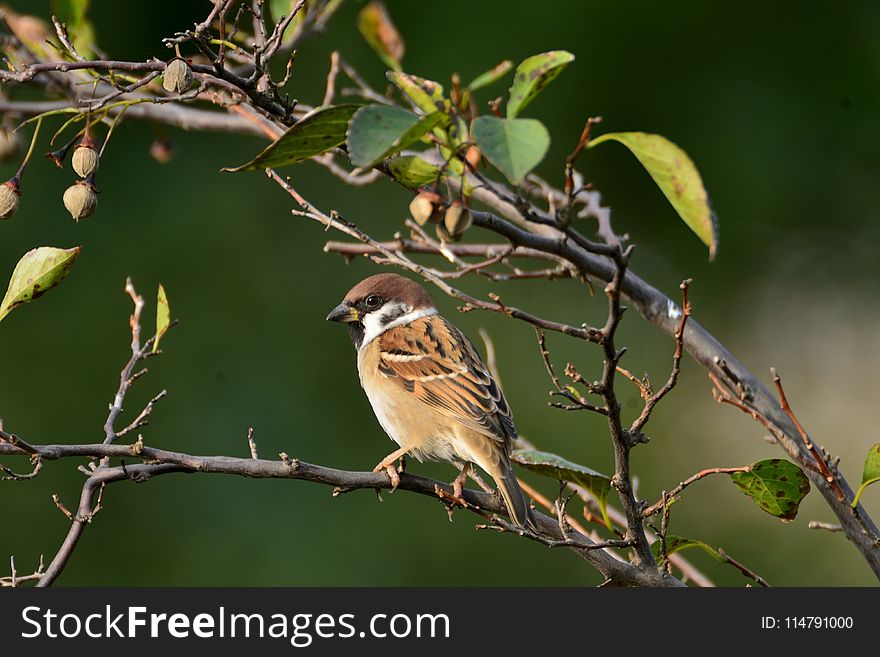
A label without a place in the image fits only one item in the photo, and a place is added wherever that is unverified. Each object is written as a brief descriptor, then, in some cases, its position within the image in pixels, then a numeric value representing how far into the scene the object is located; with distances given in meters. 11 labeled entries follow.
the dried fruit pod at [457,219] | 5.87
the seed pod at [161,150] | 6.30
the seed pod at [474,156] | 5.92
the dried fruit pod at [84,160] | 5.96
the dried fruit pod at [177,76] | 5.89
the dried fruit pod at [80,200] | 5.96
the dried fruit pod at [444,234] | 5.88
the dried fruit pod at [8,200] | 5.97
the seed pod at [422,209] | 5.88
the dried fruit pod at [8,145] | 6.03
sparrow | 6.22
